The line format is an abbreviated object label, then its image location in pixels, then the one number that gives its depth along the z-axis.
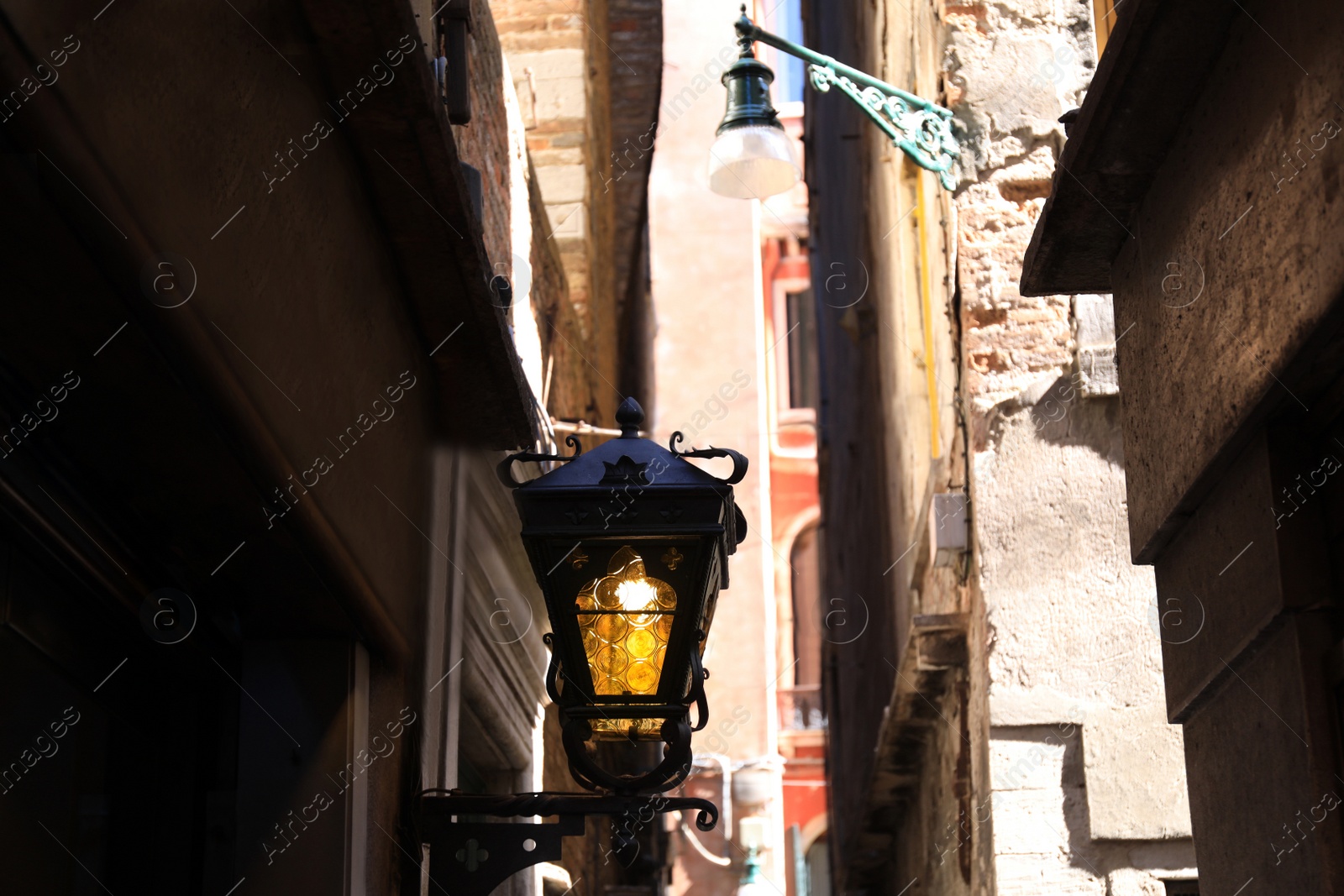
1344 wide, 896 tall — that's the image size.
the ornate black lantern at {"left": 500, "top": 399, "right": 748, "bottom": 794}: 6.52
